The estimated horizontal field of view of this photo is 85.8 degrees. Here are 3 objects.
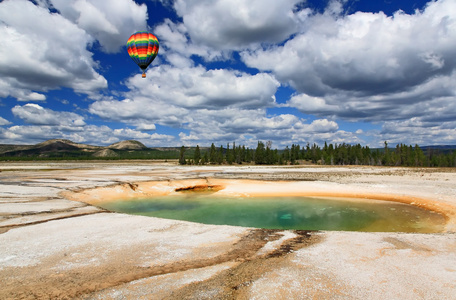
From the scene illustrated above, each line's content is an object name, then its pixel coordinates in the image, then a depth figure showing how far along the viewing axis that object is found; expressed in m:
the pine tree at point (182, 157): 110.53
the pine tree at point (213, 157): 113.06
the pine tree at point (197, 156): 111.31
